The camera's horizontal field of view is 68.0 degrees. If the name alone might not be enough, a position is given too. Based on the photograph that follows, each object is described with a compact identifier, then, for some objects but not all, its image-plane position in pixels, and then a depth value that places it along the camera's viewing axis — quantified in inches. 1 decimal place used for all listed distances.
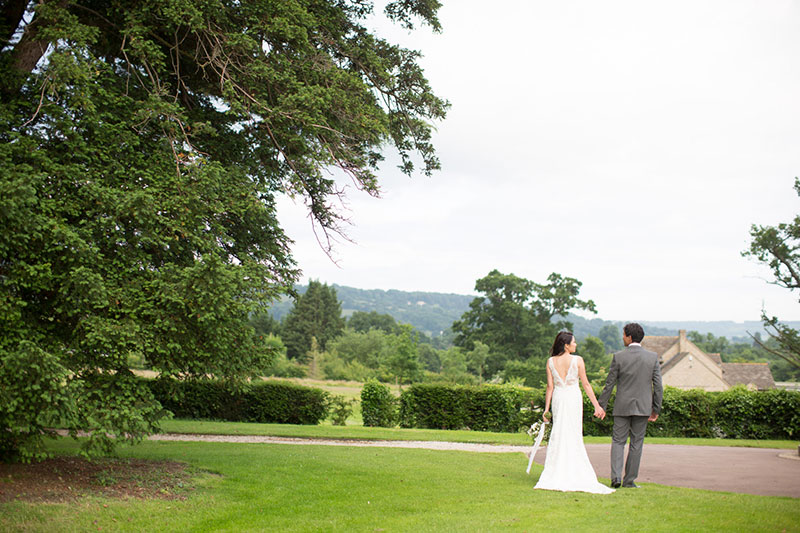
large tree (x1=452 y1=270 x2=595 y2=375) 2487.7
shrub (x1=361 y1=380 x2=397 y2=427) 851.4
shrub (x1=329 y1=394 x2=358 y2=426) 849.5
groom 324.5
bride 323.3
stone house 2169.0
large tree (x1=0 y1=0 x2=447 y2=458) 301.6
